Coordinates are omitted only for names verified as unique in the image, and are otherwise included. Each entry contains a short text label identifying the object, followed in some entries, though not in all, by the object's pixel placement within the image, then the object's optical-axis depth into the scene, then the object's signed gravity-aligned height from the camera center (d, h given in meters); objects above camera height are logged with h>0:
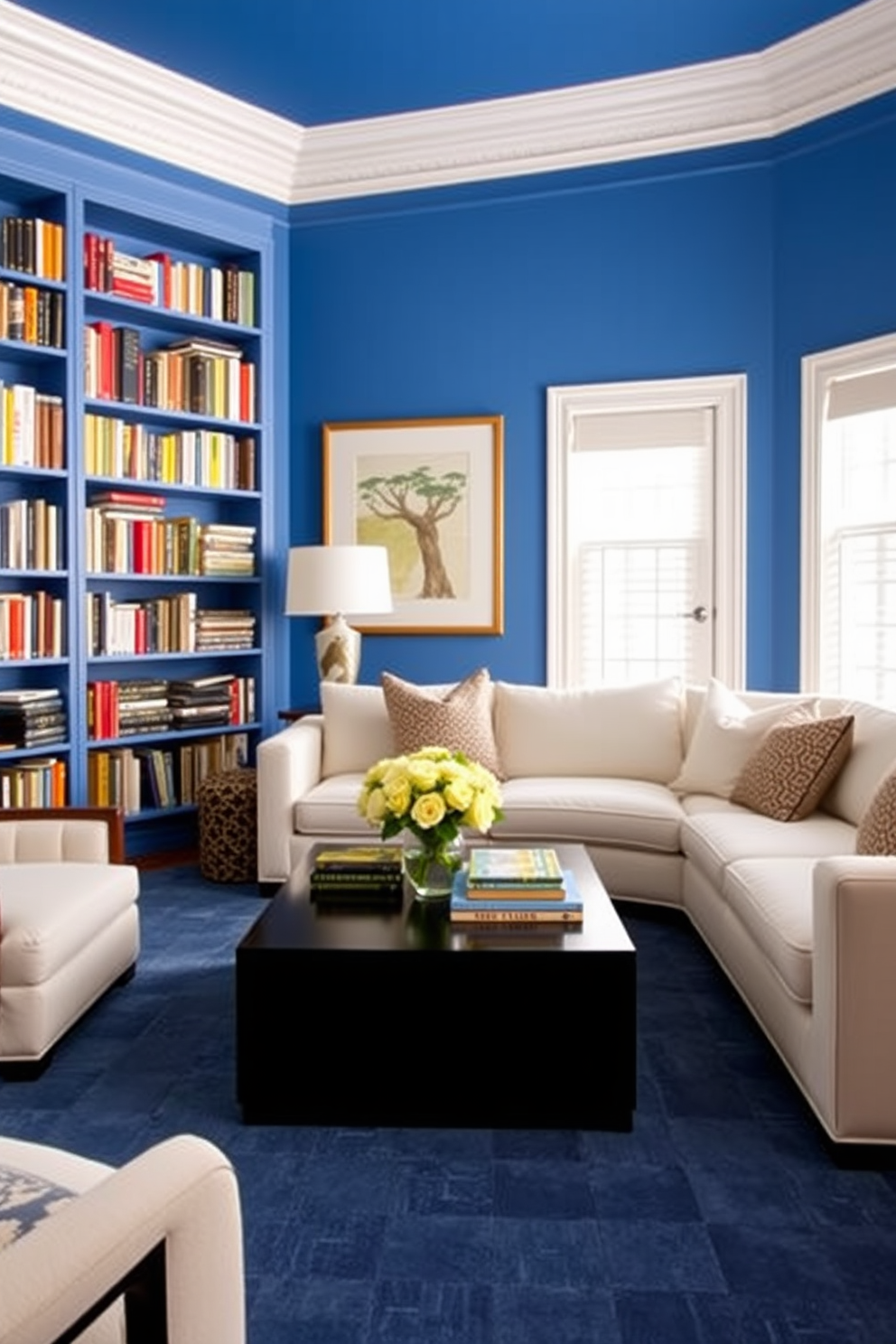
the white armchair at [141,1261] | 0.94 -0.59
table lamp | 4.98 +0.22
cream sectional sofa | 2.25 -0.67
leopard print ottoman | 4.71 -0.87
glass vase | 2.87 -0.64
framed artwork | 5.46 +0.60
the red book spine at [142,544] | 5.01 +0.39
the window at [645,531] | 5.14 +0.48
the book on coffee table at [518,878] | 2.71 -0.63
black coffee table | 2.49 -0.93
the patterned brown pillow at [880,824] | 2.65 -0.48
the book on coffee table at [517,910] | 2.69 -0.69
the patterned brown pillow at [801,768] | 3.76 -0.48
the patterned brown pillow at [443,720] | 4.52 -0.38
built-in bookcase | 4.57 +0.60
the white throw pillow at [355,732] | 4.79 -0.45
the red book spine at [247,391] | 5.43 +1.19
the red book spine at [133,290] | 4.87 +1.53
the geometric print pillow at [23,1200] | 1.21 -0.67
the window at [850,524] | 4.59 +0.46
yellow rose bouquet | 2.74 -0.44
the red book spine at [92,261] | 4.74 +1.60
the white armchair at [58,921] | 2.71 -0.77
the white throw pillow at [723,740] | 4.22 -0.43
